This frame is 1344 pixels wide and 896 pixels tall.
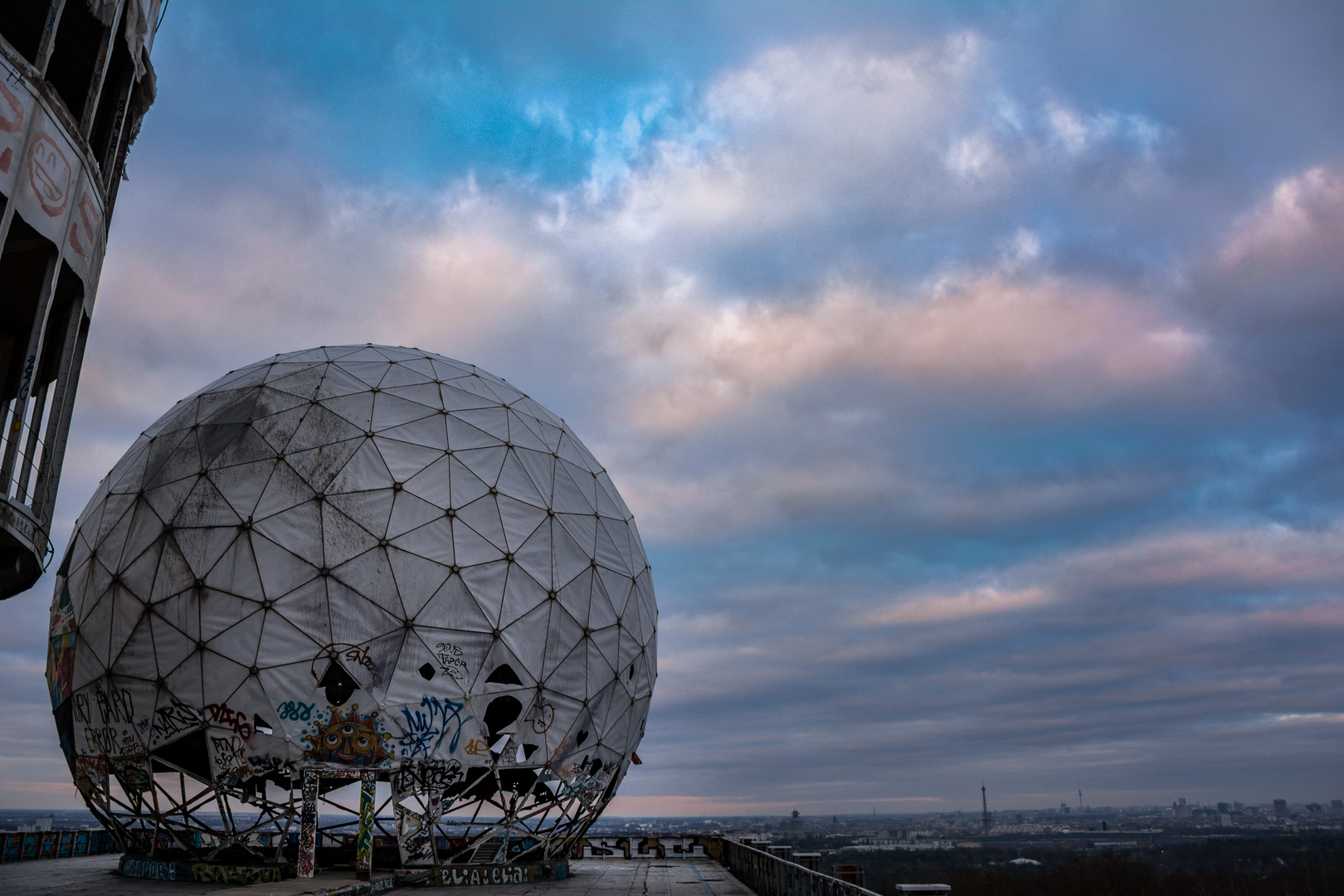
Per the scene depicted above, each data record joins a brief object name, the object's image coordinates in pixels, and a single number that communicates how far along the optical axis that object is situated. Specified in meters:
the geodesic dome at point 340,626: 16.27
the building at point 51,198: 12.78
